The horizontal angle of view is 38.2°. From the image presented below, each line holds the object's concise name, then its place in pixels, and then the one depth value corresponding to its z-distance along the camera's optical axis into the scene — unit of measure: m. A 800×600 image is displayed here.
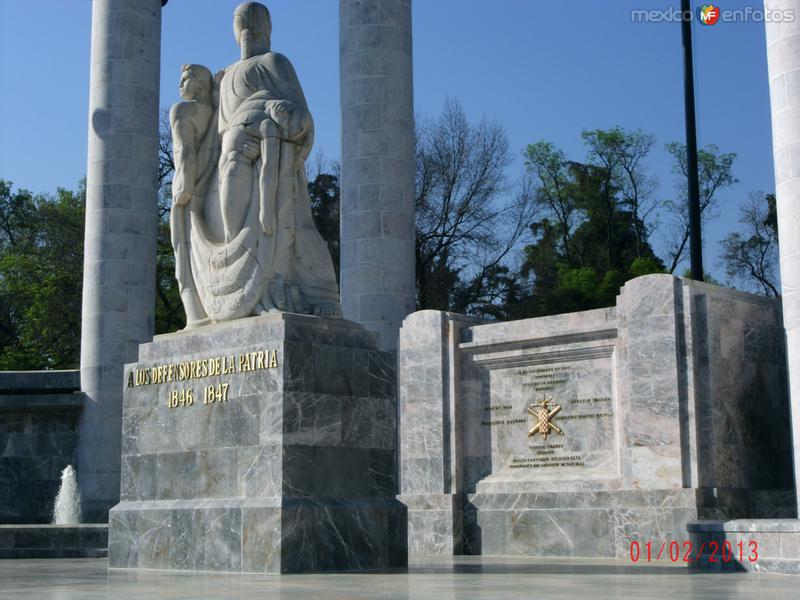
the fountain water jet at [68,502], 24.28
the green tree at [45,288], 41.78
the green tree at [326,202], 46.22
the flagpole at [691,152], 22.28
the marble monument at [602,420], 15.21
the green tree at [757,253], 46.41
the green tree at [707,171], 49.97
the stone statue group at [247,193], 13.31
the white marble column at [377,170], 24.17
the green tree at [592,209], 49.22
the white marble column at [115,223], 24.70
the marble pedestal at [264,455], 12.23
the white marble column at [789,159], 13.46
